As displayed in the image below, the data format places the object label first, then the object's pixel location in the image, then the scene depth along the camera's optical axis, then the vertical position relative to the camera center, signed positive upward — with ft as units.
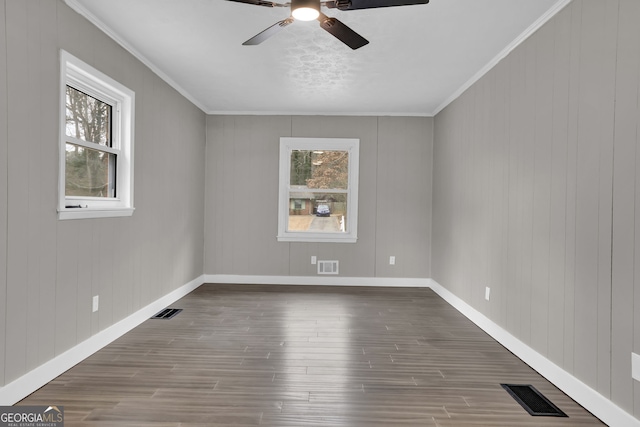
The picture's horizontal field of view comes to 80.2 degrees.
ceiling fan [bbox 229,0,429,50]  6.45 +3.62
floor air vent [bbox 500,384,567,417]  7.14 -3.69
